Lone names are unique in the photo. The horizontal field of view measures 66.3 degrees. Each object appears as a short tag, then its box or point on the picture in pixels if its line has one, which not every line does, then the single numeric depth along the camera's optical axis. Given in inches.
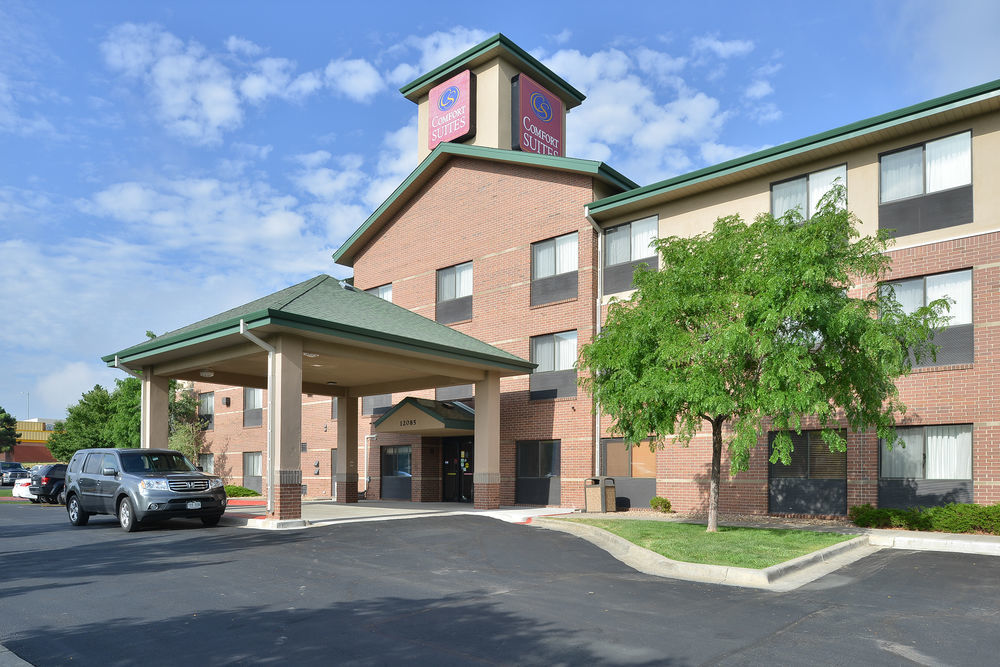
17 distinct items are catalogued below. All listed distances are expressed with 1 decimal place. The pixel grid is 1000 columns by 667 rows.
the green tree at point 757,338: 554.9
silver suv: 649.6
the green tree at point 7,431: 3382.9
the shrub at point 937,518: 644.7
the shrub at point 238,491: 1347.2
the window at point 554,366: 1005.2
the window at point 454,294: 1156.5
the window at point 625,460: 934.4
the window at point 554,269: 1016.9
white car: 1256.0
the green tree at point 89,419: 1950.1
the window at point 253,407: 1545.3
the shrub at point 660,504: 887.7
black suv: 1198.9
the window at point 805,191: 812.0
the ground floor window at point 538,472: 1007.0
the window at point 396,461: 1205.1
